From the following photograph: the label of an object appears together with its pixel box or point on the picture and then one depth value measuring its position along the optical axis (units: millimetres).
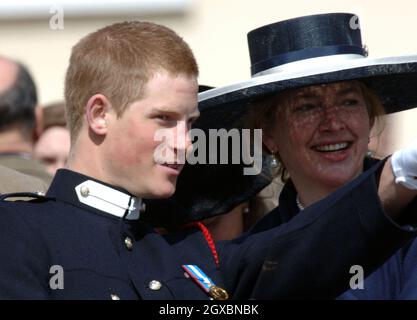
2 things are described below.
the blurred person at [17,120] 9070
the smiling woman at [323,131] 6820
